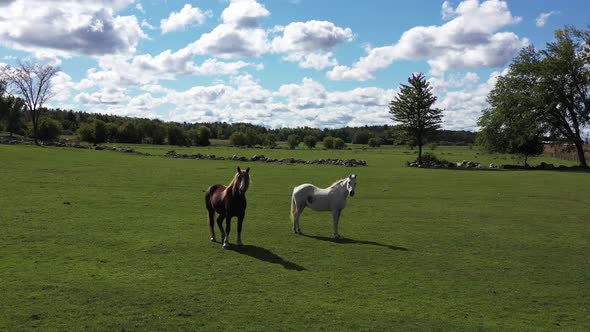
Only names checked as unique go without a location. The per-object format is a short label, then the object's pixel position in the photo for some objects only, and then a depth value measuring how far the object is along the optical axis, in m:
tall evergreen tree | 59.53
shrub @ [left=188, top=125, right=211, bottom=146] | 135.25
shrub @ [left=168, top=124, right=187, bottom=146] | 133.50
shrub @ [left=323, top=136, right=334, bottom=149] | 141.50
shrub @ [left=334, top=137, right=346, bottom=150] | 139.51
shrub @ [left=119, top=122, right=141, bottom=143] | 130.38
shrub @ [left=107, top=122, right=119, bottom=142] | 128.38
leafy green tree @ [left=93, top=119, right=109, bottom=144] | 116.75
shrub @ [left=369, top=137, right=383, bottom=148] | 156.00
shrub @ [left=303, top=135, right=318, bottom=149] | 139.75
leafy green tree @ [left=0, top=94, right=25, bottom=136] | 100.62
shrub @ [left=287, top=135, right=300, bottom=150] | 135.00
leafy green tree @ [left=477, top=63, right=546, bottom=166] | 54.94
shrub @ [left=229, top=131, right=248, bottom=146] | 137.62
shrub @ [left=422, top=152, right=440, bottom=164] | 58.74
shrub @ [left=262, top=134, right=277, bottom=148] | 146.12
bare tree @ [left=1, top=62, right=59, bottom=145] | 76.04
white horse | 15.35
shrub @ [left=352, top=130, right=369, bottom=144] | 193.98
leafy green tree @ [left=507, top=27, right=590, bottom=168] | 54.34
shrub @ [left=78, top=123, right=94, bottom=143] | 114.69
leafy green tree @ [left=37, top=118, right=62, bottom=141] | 96.06
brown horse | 12.89
